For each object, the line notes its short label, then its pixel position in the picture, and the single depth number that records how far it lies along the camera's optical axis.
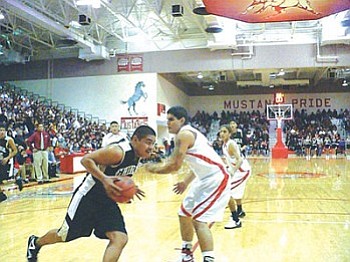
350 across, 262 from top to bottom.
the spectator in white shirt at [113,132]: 7.83
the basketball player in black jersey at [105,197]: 3.37
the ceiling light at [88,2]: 14.91
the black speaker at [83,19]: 17.67
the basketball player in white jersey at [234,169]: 6.18
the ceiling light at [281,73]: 26.93
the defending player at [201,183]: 3.96
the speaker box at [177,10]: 16.75
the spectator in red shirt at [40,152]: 12.27
